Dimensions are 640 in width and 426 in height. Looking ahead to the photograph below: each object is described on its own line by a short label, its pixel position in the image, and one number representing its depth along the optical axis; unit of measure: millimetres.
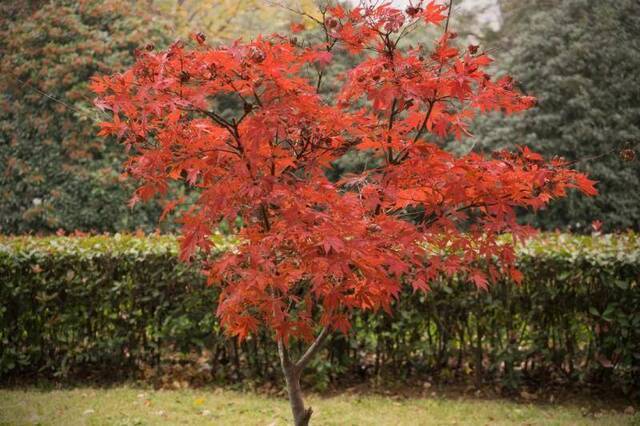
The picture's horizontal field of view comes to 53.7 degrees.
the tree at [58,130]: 10492
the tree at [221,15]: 15141
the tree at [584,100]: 11383
